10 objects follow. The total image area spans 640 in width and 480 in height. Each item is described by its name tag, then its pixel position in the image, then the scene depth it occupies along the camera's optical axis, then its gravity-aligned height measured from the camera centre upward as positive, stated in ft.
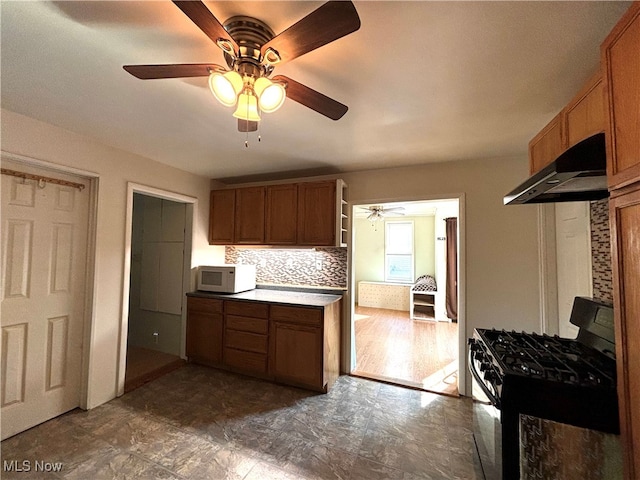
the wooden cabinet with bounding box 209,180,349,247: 9.67 +1.46
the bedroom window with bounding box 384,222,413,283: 22.50 +0.06
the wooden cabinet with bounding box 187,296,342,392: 8.54 -3.17
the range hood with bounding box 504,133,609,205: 3.46 +1.20
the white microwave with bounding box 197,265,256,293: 10.36 -1.14
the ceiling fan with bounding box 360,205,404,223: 17.88 +3.03
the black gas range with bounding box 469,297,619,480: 3.44 -1.87
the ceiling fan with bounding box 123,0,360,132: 2.80 +2.55
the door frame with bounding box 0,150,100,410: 7.54 -1.13
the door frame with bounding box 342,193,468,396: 8.62 -1.40
